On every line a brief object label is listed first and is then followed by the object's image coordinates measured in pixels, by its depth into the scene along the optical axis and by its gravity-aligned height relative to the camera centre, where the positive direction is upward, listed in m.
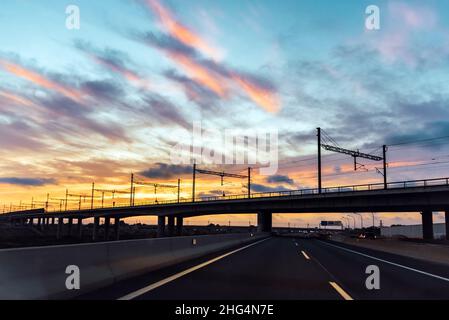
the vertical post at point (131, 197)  122.18 +6.15
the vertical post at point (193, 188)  98.38 +7.09
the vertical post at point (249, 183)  99.91 +8.36
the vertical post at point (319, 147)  64.22 +10.76
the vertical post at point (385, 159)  63.12 +8.98
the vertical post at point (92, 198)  143.55 +6.74
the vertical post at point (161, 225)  108.24 -1.12
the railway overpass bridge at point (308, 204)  52.03 +2.81
